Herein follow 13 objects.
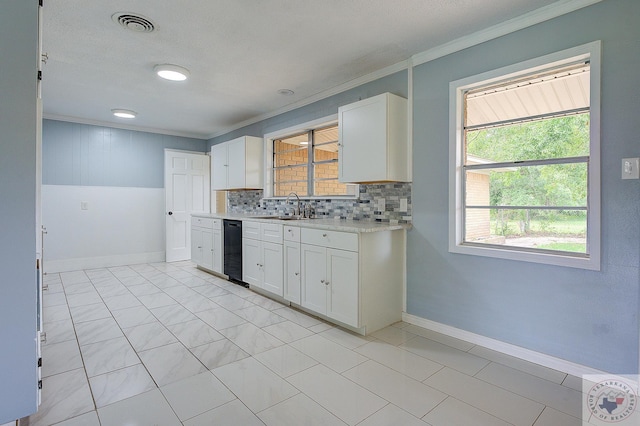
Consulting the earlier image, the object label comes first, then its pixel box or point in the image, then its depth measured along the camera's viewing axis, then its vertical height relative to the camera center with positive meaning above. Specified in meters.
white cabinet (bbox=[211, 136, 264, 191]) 4.77 +0.72
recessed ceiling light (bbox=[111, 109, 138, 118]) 4.67 +1.43
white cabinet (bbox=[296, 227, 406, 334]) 2.68 -0.58
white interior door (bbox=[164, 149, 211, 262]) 5.89 +0.29
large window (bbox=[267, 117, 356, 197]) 3.99 +0.63
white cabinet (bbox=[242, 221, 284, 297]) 3.49 -0.53
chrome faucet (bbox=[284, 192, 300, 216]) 4.29 +0.02
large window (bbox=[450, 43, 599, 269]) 2.10 +0.35
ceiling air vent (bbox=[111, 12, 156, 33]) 2.30 +1.38
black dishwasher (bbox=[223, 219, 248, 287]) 4.20 -0.53
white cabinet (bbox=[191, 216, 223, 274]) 4.63 -0.50
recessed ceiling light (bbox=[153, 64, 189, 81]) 3.12 +1.36
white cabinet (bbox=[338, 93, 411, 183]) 2.86 +0.64
